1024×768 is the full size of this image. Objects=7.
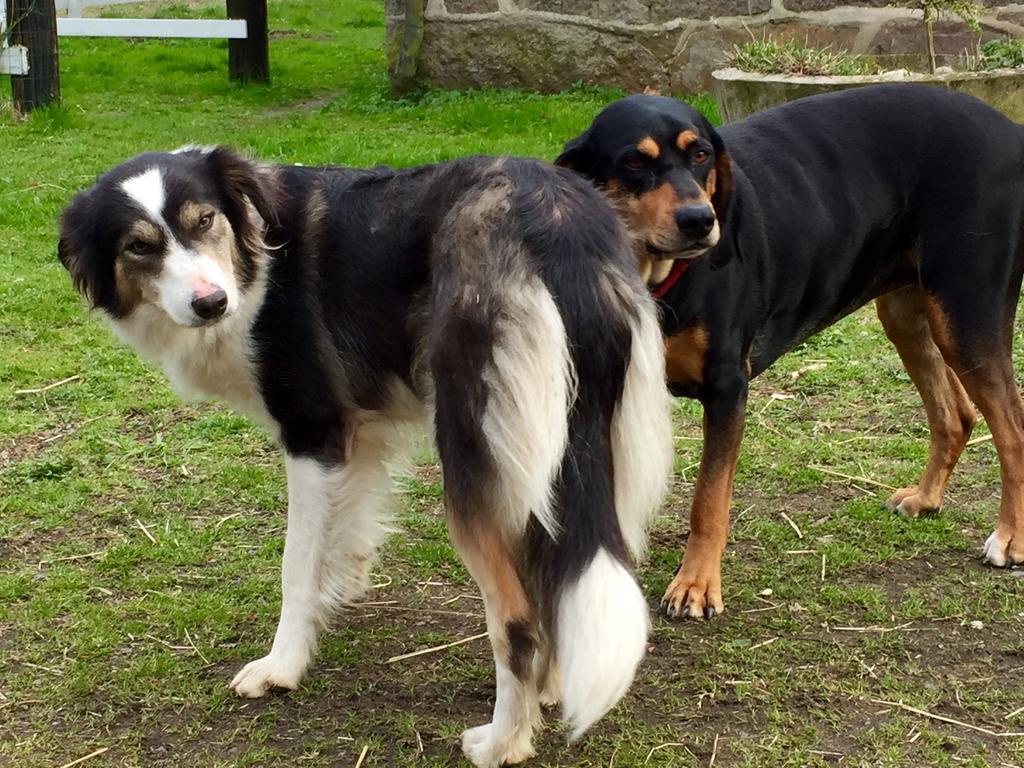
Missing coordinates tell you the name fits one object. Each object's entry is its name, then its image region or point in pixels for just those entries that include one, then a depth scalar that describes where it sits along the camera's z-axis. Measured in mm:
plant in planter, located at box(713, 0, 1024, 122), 6680
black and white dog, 2537
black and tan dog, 3432
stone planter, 6645
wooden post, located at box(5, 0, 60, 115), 9797
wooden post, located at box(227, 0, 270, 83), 12023
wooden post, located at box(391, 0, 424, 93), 10242
